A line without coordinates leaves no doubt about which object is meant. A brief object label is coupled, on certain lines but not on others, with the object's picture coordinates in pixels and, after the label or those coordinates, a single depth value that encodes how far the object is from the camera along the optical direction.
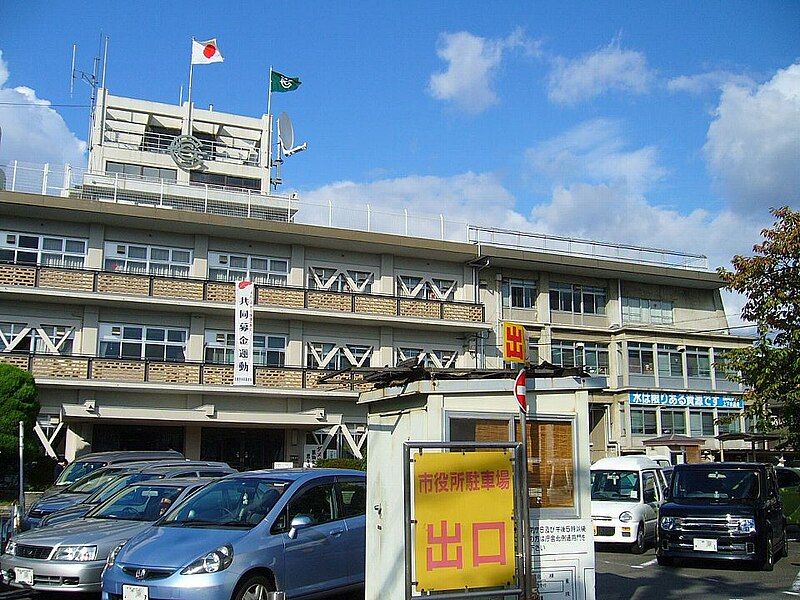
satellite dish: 42.59
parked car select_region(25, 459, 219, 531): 15.33
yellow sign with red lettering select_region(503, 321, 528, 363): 10.25
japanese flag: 47.16
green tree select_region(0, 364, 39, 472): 24.84
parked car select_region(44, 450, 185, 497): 20.30
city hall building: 29.56
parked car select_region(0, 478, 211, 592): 10.13
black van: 14.45
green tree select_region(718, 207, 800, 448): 17.50
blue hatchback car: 8.62
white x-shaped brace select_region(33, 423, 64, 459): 27.86
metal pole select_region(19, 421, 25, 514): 17.50
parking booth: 7.45
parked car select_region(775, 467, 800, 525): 20.62
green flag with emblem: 46.78
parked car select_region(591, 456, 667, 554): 16.94
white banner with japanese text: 29.89
